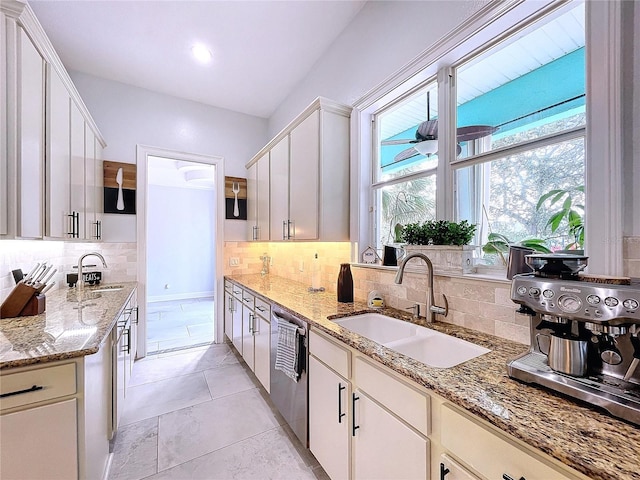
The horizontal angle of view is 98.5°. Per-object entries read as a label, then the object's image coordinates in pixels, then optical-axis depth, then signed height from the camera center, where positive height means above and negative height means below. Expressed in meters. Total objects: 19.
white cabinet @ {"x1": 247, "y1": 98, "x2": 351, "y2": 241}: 2.15 +0.56
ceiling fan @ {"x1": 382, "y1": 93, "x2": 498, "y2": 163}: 1.53 +0.62
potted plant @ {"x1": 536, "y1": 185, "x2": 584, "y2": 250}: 1.15 +0.12
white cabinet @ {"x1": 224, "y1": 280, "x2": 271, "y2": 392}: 2.25 -0.85
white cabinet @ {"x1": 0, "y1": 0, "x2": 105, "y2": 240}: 1.30 +0.59
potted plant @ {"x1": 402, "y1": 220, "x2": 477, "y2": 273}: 1.46 -0.01
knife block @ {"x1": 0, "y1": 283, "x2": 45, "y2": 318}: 1.60 -0.37
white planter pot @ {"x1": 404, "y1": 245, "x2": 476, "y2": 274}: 1.45 -0.09
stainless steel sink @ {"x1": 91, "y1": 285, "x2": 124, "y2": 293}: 2.61 -0.47
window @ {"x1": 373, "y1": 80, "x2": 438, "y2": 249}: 1.77 +0.56
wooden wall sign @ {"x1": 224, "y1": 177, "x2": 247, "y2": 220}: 3.70 +0.58
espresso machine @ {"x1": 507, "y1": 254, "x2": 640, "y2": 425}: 0.69 -0.28
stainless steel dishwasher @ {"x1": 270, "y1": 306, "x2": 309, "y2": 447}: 1.68 -0.99
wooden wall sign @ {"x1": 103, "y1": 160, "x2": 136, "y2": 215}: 3.04 +0.59
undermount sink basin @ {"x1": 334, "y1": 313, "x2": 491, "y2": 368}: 1.29 -0.52
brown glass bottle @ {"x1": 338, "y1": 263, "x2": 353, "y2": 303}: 2.06 -0.33
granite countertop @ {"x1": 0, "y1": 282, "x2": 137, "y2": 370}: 1.12 -0.46
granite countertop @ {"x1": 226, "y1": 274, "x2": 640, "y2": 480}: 0.57 -0.45
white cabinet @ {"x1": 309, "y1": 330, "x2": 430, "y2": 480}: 1.00 -0.79
